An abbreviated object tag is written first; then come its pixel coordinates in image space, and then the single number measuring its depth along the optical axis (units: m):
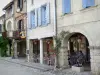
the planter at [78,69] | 7.89
